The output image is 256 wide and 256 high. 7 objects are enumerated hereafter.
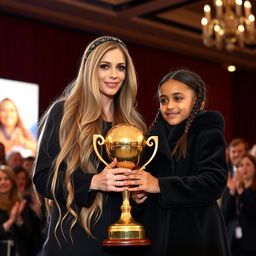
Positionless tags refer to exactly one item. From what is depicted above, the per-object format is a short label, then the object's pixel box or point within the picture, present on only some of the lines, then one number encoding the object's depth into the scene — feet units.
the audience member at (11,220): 27.50
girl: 13.87
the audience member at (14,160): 38.75
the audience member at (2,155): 34.66
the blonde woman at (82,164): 13.22
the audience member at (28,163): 37.18
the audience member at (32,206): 29.47
